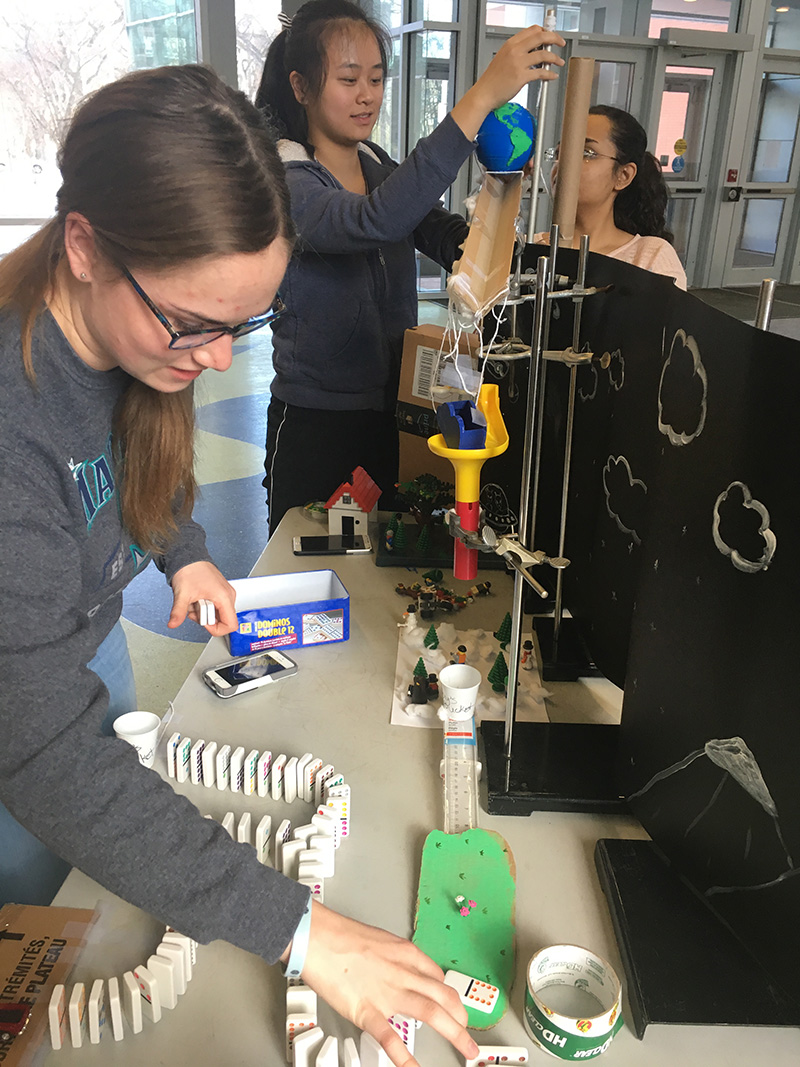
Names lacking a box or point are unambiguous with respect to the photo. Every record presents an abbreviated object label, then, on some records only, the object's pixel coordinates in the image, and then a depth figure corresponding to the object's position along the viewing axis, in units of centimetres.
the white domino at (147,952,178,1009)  70
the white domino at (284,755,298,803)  93
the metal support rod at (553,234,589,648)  102
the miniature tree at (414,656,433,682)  112
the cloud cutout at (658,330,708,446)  76
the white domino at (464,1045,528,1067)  66
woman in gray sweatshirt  64
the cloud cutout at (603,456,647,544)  96
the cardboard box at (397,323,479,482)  161
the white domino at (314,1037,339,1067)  63
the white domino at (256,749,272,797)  94
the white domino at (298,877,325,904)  80
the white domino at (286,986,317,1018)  68
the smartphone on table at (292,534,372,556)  154
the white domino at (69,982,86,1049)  68
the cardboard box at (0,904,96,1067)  66
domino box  119
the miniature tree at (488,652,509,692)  112
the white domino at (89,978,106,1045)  68
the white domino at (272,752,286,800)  93
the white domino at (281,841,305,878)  82
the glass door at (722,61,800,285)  691
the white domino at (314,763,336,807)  93
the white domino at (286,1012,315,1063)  66
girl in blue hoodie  141
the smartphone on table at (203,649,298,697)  111
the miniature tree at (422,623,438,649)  121
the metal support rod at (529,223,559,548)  94
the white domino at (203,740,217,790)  95
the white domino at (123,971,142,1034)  68
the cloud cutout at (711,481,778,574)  65
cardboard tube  95
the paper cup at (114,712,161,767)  96
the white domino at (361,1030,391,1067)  64
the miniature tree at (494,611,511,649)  123
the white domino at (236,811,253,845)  86
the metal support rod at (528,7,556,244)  95
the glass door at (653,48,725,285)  663
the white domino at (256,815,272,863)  85
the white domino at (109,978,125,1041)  68
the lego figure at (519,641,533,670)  120
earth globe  106
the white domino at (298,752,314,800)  93
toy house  158
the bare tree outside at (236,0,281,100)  562
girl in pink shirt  192
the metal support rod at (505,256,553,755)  90
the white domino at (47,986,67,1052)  67
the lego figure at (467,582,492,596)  140
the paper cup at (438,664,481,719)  101
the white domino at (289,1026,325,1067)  64
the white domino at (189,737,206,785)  96
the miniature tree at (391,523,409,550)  152
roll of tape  65
